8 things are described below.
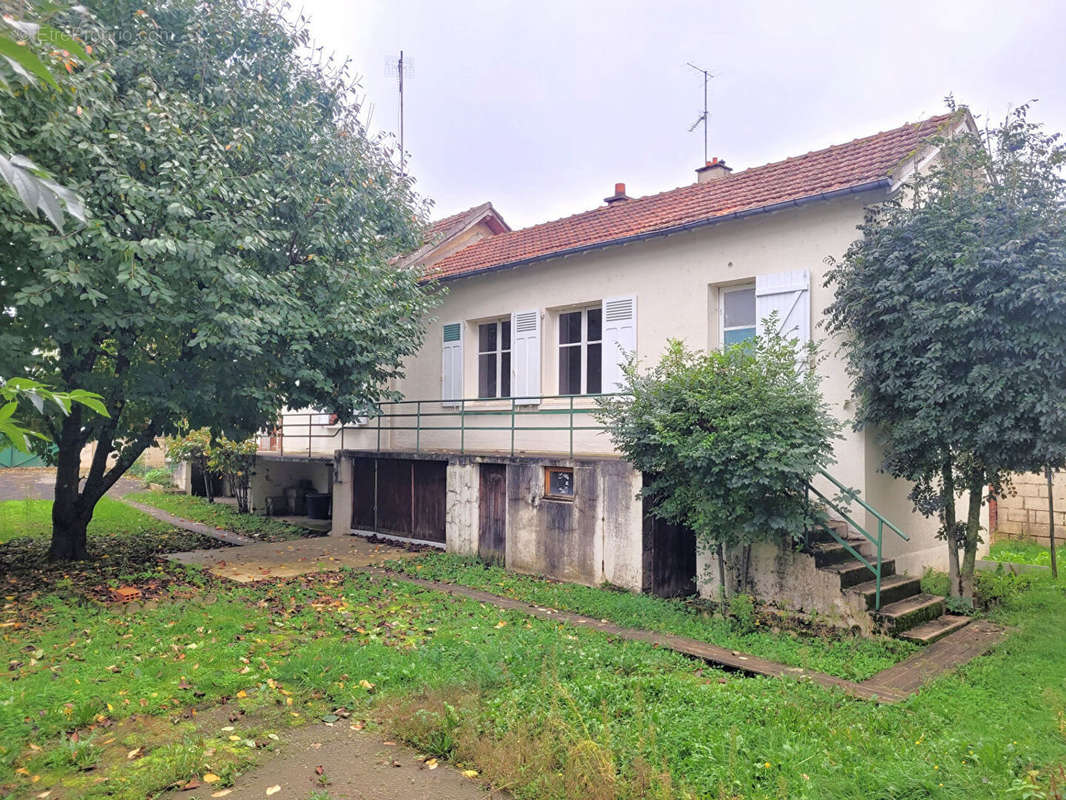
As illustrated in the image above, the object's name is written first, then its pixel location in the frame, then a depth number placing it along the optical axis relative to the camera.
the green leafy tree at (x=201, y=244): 7.63
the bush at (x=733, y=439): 7.43
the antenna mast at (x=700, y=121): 16.55
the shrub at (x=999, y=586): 8.66
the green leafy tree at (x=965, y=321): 7.16
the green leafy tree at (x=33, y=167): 1.14
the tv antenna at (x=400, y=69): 22.50
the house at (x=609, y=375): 8.94
